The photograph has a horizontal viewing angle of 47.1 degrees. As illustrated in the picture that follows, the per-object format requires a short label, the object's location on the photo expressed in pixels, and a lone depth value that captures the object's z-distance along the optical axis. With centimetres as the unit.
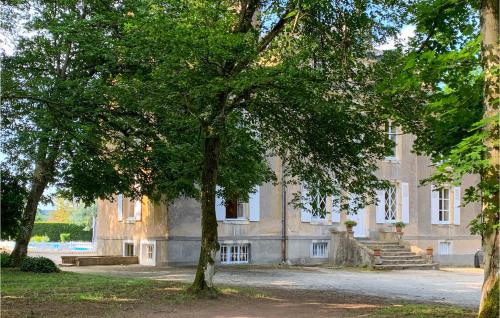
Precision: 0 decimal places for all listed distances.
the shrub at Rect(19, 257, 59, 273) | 1733
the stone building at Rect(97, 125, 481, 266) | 2252
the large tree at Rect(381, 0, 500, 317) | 688
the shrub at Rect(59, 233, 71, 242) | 4578
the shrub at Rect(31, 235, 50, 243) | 4428
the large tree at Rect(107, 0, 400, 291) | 1016
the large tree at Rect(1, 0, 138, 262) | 1492
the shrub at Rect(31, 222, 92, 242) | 4681
